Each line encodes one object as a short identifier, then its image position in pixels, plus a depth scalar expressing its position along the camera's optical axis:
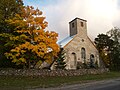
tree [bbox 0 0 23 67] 13.43
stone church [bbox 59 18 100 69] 19.88
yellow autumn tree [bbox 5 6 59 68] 12.67
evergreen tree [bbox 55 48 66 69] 17.26
